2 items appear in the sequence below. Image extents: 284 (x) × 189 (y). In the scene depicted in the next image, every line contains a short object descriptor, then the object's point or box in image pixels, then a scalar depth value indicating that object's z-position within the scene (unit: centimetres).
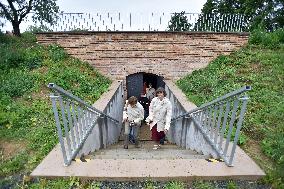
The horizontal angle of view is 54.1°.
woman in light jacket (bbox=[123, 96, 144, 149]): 614
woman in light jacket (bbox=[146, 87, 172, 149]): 573
